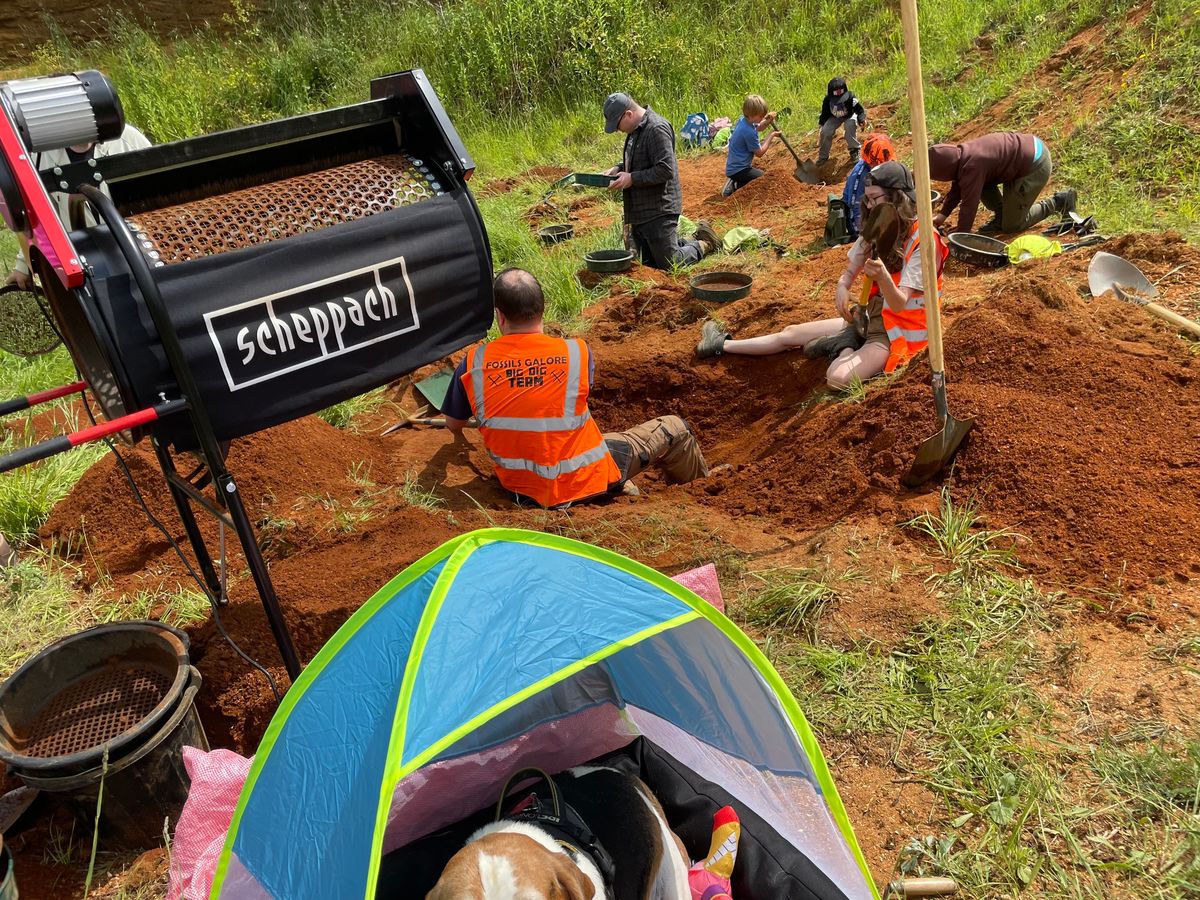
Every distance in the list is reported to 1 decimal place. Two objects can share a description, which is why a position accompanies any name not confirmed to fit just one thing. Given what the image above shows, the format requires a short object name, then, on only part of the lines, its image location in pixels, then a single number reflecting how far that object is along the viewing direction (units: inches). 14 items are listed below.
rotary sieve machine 83.2
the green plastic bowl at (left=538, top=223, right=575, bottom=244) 320.8
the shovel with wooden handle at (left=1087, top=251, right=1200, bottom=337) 181.9
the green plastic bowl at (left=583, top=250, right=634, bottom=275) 272.5
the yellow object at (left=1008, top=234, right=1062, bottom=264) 221.8
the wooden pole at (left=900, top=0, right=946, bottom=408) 118.0
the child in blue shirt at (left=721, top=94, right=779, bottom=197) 354.6
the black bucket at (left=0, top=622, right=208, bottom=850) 98.7
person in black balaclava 354.0
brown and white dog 66.9
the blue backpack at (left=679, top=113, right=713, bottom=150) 457.1
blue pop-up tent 70.4
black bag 269.4
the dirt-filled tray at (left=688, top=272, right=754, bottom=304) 236.7
